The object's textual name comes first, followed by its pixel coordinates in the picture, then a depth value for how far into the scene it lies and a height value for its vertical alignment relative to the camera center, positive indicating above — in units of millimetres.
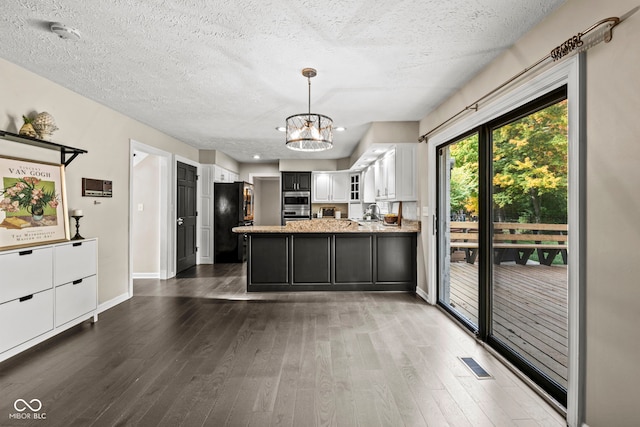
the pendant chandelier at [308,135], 3062 +739
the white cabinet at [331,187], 8477 +644
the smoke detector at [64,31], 2287 +1273
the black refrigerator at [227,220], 7371 -161
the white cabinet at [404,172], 4801 +575
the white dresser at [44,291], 2559 -680
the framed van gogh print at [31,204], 2775 +87
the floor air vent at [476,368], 2462 -1205
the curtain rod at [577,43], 1655 +928
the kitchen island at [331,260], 4910 -701
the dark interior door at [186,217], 6141 -86
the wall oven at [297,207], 8562 +142
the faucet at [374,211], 7334 +32
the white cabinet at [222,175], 7241 +895
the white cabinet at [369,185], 6652 +571
